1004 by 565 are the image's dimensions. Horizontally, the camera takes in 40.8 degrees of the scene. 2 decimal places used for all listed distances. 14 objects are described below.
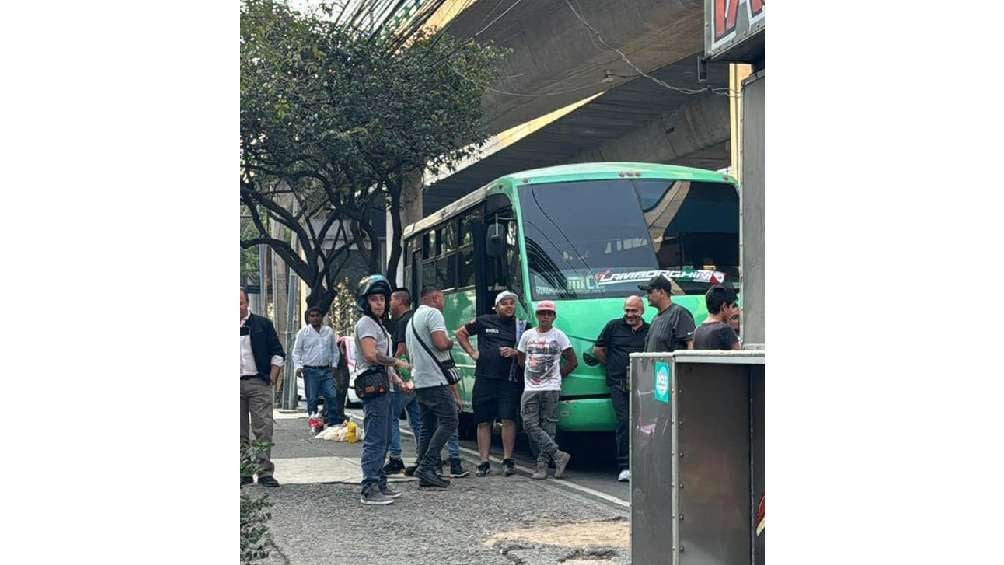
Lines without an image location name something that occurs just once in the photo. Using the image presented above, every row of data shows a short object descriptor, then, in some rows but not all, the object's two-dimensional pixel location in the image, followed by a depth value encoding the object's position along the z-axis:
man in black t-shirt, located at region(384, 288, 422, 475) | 12.47
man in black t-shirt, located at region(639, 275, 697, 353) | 10.48
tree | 20.39
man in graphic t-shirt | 12.02
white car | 20.39
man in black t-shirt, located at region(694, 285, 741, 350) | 7.98
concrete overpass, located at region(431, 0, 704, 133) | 21.44
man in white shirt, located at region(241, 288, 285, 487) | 11.41
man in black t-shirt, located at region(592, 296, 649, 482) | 12.17
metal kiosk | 5.95
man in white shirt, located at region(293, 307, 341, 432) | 18.52
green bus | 12.95
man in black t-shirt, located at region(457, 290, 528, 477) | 12.36
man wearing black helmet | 10.24
